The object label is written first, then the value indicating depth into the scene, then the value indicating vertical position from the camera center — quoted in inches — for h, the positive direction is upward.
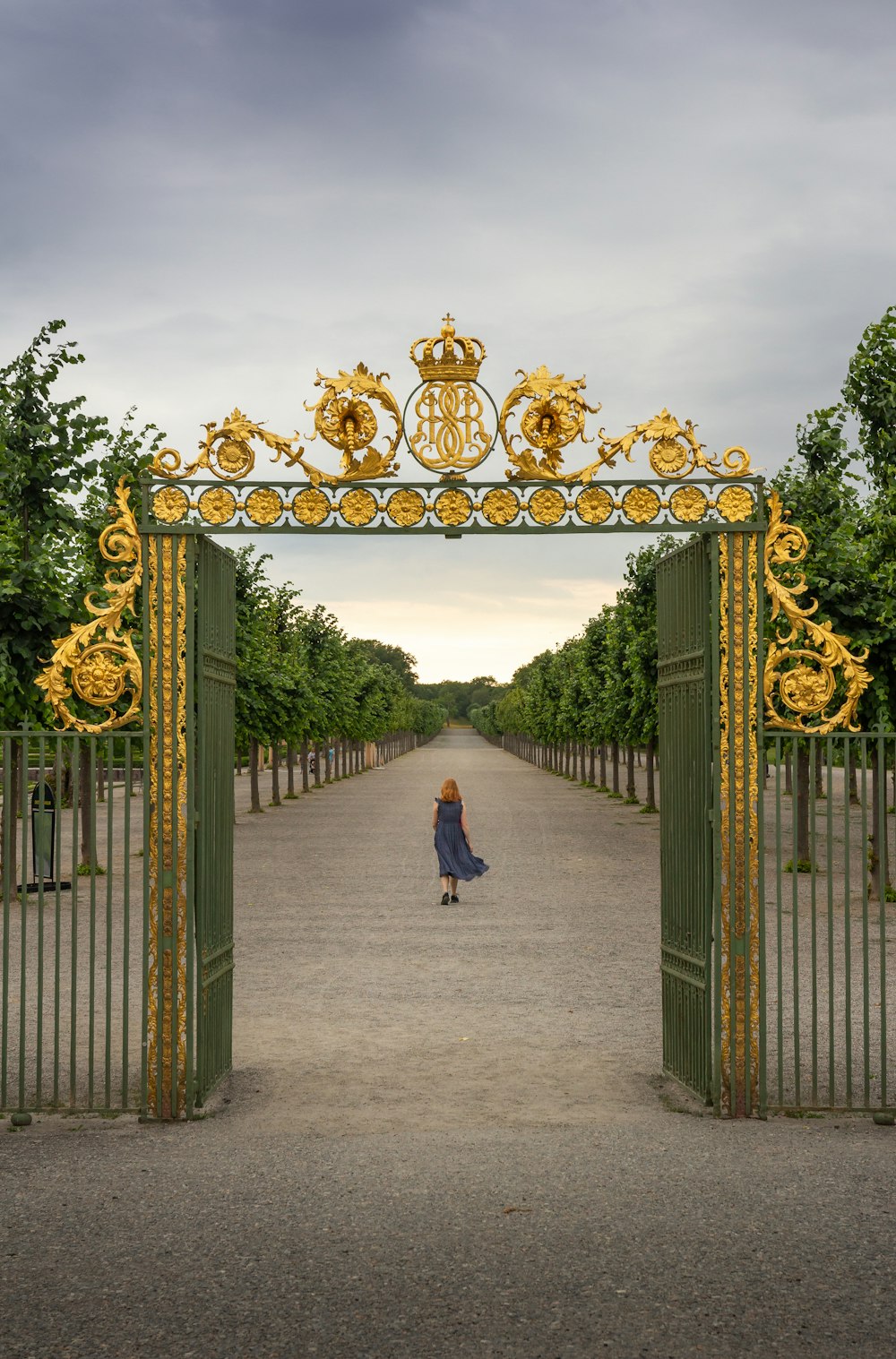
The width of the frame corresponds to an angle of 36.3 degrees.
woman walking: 697.6 -65.0
